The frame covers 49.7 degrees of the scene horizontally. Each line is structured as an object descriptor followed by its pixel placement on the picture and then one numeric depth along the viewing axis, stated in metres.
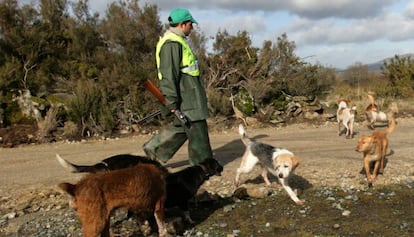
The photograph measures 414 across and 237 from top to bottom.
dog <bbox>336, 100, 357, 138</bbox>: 11.47
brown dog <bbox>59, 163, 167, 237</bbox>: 4.07
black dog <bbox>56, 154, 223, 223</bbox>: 5.27
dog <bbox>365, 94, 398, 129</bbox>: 12.85
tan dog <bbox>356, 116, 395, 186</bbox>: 6.94
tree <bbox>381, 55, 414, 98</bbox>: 20.88
